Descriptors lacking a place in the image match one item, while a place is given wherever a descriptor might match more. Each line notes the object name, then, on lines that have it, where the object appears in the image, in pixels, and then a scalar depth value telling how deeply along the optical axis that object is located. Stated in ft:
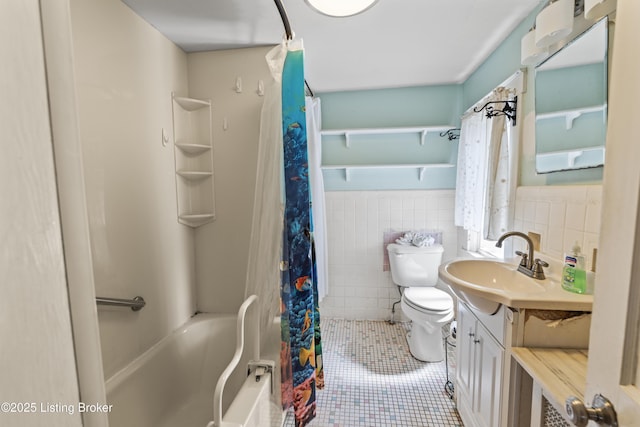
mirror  3.74
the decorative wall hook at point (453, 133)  8.34
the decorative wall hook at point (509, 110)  5.49
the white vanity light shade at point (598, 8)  3.51
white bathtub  4.45
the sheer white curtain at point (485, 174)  5.70
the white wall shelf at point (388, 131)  8.23
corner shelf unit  5.98
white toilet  6.69
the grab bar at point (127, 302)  4.23
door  1.47
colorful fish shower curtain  4.47
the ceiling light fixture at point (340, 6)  3.92
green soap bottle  3.65
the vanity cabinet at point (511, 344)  3.47
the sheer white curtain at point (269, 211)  4.75
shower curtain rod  4.17
